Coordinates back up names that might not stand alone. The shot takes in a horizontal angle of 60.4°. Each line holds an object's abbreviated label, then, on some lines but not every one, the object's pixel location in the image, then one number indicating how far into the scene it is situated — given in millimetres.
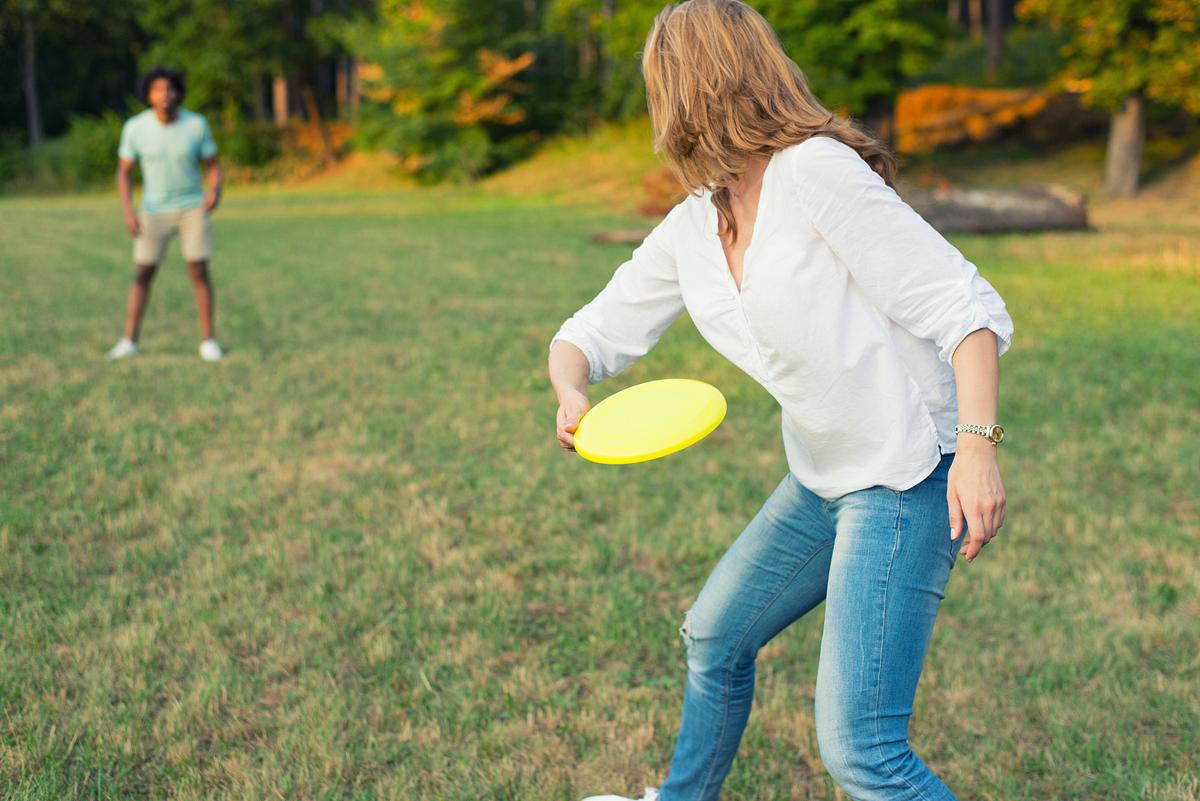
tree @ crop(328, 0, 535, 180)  36750
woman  1917
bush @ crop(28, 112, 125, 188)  40312
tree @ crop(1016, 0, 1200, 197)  20047
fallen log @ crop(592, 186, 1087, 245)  15594
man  8289
